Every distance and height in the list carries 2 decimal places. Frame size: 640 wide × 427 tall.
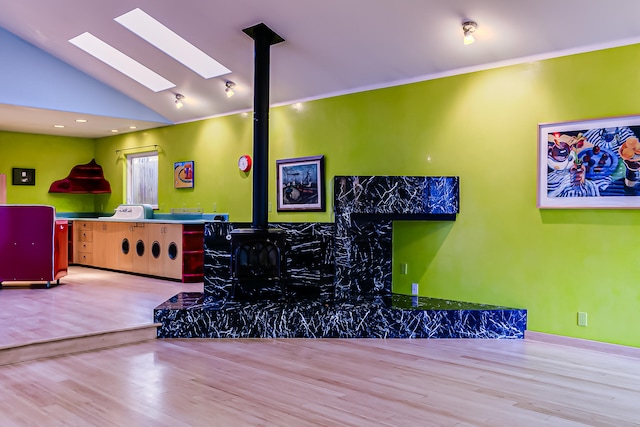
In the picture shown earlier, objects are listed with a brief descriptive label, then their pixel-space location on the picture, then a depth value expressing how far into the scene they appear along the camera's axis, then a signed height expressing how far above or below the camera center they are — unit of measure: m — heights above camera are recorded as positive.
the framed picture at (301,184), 6.20 +0.40
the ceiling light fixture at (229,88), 6.28 +1.58
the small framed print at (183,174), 7.79 +0.63
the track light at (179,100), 7.07 +1.61
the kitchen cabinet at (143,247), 6.84 -0.48
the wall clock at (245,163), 7.00 +0.72
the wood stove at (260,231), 4.82 -0.15
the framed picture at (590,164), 4.13 +0.45
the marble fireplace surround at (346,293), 4.57 -0.79
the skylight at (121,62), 6.52 +2.06
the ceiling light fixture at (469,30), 4.23 +1.56
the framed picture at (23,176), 8.86 +0.67
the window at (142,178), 8.62 +0.63
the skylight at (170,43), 5.75 +2.05
